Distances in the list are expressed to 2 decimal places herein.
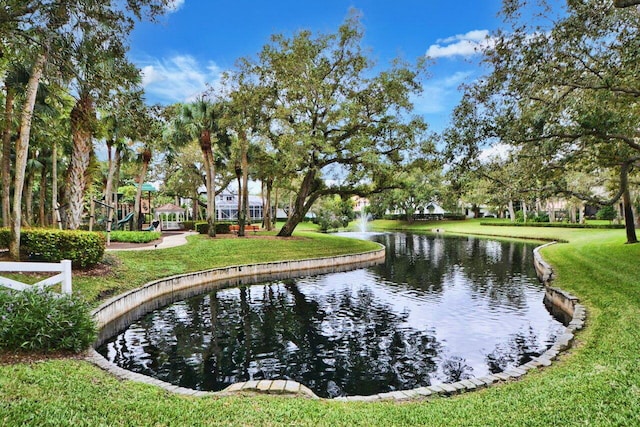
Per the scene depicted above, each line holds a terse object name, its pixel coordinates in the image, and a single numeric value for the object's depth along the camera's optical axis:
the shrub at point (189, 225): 33.95
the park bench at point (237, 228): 27.73
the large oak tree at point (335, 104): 20.11
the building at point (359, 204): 89.46
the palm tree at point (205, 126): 22.31
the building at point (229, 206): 57.81
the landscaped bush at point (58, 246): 11.02
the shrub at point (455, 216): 58.41
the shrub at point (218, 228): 26.25
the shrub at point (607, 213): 42.78
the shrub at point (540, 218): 47.22
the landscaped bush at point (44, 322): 5.71
